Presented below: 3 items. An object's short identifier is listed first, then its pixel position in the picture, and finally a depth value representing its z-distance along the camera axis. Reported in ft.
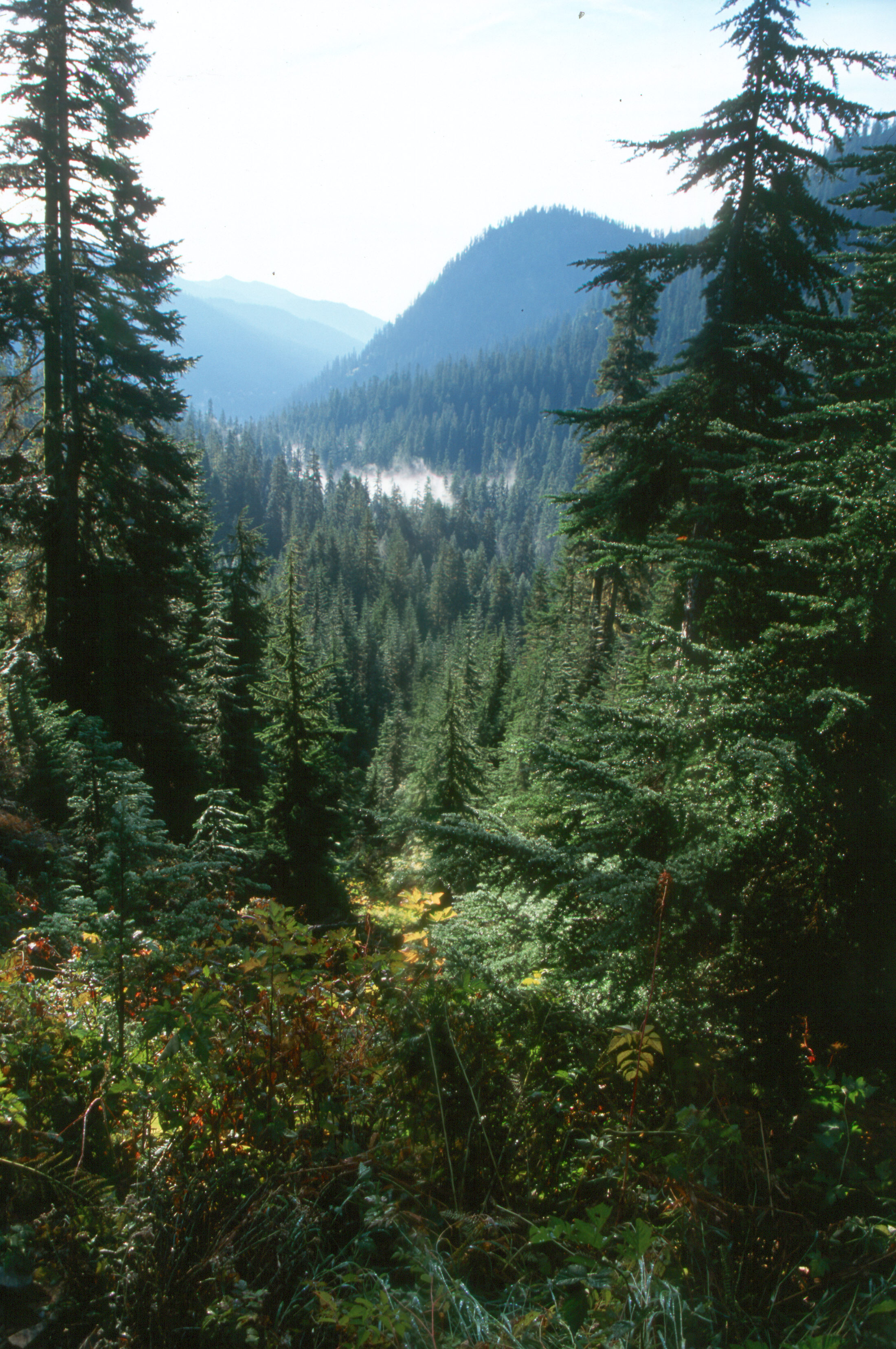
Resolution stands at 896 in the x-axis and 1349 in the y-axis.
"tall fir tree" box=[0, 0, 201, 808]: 36.27
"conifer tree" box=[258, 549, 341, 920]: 45.73
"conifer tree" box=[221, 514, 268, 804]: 61.57
